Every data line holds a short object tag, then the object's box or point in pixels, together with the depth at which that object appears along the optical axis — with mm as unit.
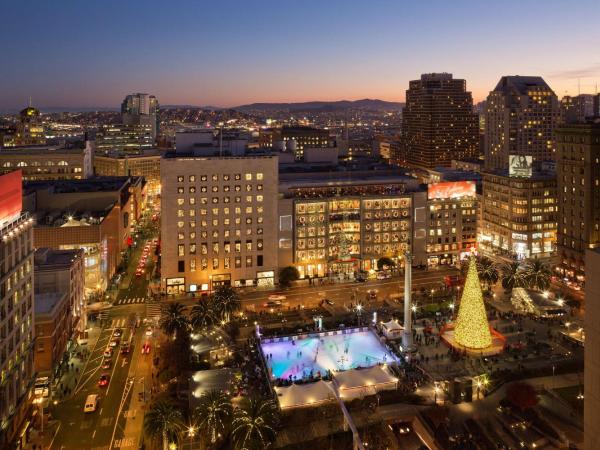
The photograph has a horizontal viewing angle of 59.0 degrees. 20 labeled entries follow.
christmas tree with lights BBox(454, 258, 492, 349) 67812
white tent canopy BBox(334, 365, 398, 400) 58781
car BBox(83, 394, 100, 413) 56000
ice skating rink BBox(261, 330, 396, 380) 66125
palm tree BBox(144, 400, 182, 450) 46531
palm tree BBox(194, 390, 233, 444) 48375
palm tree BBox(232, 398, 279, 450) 45938
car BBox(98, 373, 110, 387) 61781
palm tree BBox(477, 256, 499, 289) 93375
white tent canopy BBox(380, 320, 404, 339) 75250
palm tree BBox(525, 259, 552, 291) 90562
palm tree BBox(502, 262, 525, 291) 90625
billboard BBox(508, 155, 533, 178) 123312
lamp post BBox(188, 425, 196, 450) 49562
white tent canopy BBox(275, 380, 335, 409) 56509
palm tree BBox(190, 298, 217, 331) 73625
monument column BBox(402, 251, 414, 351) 71125
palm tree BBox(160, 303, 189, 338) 71625
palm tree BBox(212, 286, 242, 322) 78625
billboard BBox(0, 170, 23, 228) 51094
